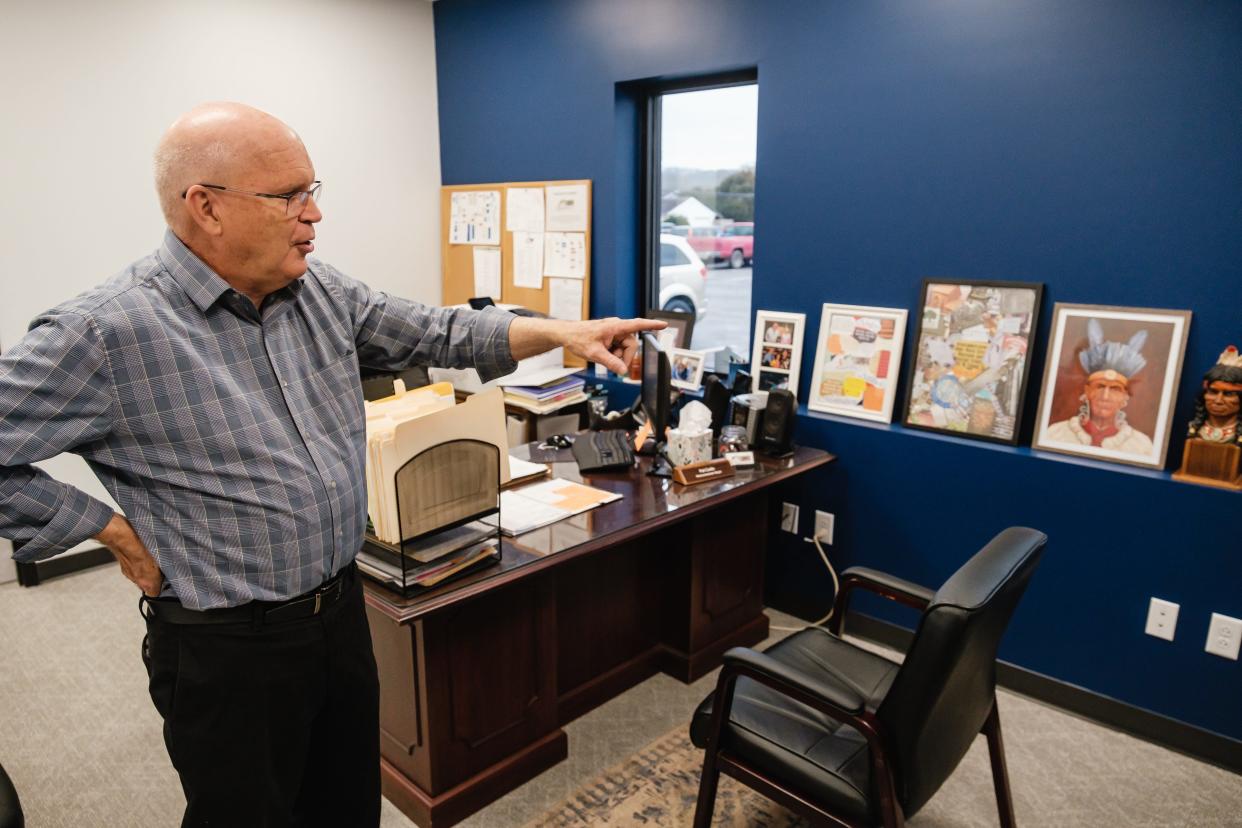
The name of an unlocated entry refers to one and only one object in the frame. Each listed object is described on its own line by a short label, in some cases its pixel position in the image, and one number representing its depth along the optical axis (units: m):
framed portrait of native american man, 2.40
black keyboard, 2.68
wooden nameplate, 2.59
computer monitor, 2.56
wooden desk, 2.08
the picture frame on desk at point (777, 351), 3.17
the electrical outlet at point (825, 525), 3.12
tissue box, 2.65
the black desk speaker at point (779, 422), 2.87
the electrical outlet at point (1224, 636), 2.33
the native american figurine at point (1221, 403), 2.24
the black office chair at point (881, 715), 1.45
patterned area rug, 2.16
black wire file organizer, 1.81
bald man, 1.28
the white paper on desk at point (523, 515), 2.20
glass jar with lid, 2.87
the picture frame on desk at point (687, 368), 3.45
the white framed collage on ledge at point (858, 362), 2.93
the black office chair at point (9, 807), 1.38
